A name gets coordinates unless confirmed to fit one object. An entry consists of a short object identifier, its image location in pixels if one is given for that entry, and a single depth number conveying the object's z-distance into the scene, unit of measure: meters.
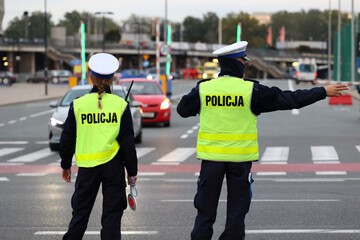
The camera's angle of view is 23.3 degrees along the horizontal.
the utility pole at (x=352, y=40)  54.06
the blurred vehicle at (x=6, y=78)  83.12
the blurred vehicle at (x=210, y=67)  112.82
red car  25.03
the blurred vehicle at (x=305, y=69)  89.69
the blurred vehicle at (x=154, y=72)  102.49
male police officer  6.16
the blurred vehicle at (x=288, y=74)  129.12
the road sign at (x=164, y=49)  46.50
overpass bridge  114.31
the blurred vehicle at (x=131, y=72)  92.54
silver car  17.67
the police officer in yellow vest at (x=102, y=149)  6.32
